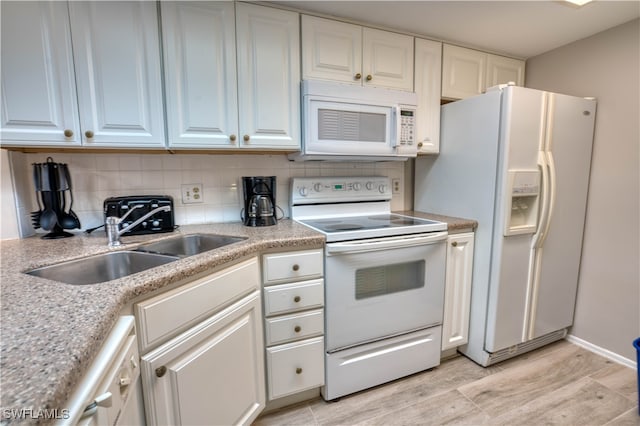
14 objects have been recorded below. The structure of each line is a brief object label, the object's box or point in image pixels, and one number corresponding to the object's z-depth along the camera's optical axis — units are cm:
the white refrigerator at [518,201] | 167
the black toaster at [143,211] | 151
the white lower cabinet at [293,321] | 140
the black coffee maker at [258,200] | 172
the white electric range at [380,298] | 151
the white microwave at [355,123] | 165
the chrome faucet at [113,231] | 129
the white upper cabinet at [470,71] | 200
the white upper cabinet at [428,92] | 192
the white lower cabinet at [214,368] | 94
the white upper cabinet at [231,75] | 142
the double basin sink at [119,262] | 107
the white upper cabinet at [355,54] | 165
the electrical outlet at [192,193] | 178
